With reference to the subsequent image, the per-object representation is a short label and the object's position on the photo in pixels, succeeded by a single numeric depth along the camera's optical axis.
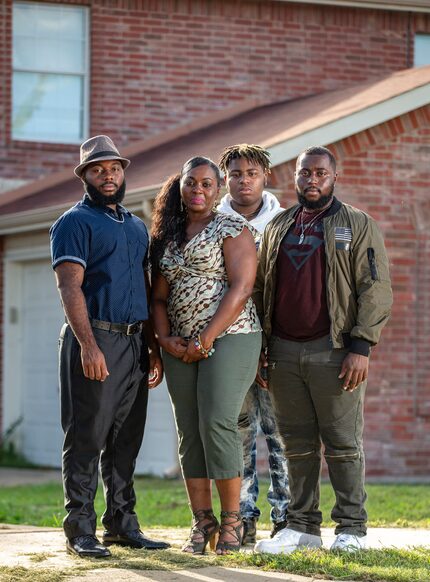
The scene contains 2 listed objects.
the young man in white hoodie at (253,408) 6.75
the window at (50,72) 15.15
